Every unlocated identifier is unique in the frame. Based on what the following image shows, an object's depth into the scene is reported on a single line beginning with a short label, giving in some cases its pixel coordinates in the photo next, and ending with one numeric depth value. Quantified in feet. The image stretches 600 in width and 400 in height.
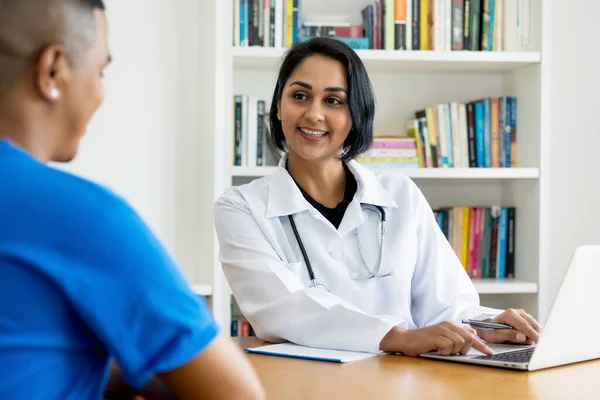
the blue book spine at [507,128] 10.87
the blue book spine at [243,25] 10.23
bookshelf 10.10
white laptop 4.71
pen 5.61
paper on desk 5.14
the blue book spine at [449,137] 10.72
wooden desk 4.23
